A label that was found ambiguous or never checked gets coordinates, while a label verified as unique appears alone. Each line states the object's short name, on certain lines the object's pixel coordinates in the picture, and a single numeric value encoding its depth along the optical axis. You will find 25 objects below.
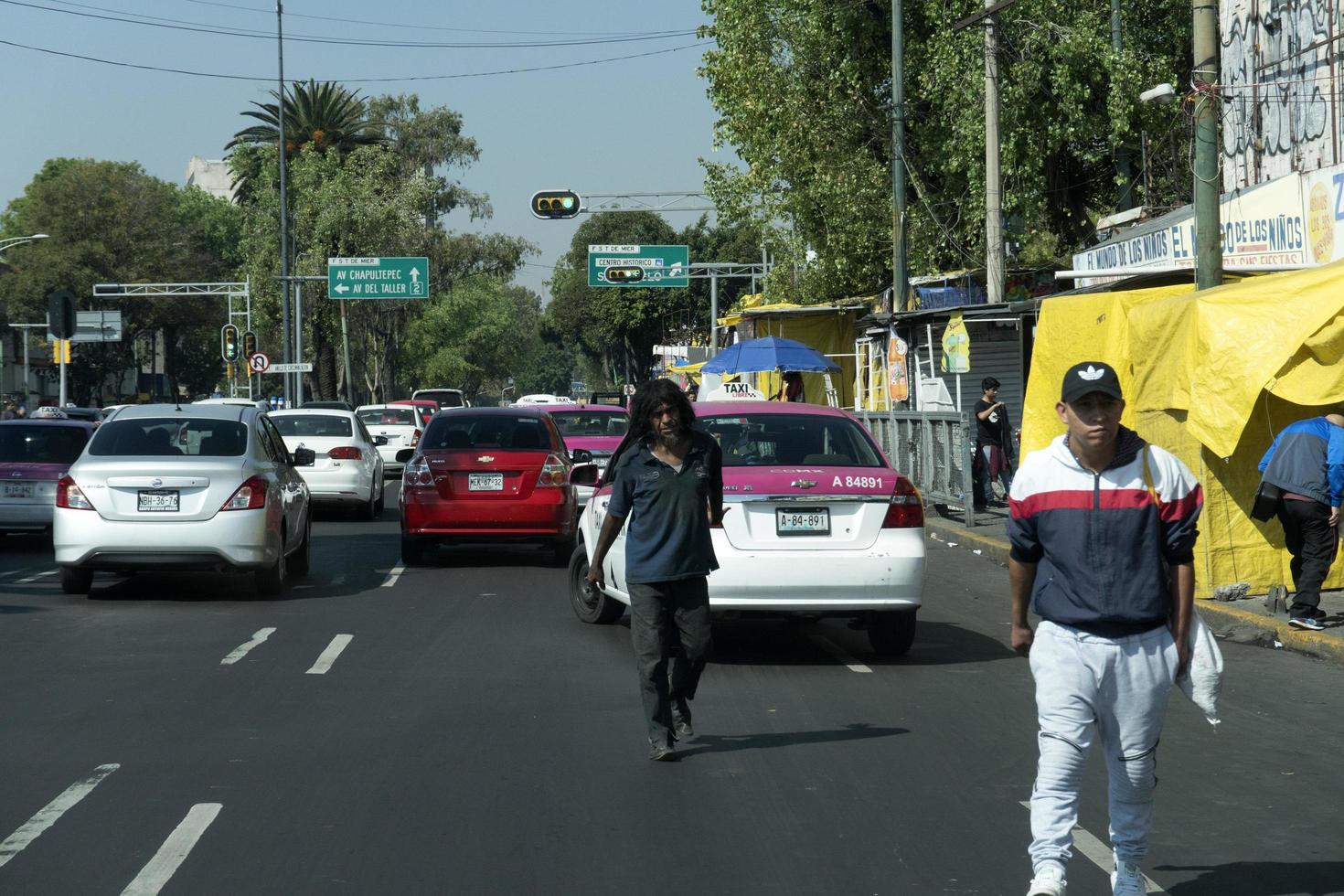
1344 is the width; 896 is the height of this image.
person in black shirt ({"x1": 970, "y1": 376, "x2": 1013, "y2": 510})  23.22
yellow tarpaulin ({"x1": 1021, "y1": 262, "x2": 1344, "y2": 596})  12.64
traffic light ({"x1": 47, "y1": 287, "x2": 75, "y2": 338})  33.19
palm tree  68.62
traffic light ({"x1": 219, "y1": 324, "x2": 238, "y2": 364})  54.59
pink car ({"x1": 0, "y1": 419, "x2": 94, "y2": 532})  19.30
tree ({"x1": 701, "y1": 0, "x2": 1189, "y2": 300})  29.38
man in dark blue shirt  7.71
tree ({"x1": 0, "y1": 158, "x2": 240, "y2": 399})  72.44
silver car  13.72
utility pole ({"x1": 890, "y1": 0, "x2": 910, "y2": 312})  26.84
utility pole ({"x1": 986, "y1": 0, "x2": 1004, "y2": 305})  23.67
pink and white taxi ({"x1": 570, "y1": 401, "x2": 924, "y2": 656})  10.28
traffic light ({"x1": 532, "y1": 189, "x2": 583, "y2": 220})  39.12
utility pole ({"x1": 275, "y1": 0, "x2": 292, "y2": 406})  49.22
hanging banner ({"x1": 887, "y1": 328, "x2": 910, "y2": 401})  26.97
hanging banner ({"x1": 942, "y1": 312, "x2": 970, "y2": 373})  23.28
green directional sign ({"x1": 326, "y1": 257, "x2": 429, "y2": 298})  55.81
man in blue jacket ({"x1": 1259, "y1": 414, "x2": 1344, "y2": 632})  11.67
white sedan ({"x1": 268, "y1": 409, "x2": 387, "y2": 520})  23.55
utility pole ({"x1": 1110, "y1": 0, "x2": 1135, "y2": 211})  30.48
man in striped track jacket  5.11
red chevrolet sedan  16.75
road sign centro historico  53.22
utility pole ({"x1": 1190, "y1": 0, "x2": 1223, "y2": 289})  14.09
